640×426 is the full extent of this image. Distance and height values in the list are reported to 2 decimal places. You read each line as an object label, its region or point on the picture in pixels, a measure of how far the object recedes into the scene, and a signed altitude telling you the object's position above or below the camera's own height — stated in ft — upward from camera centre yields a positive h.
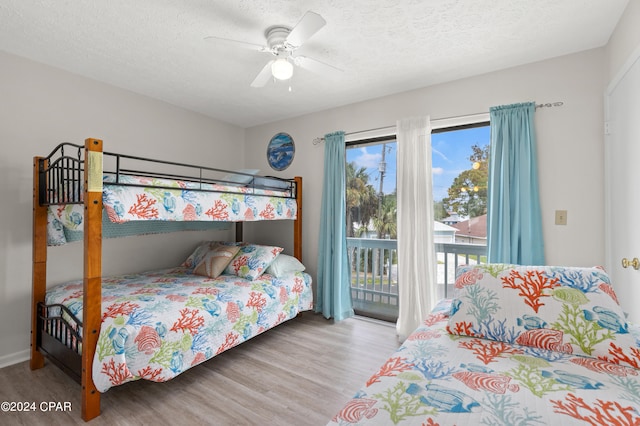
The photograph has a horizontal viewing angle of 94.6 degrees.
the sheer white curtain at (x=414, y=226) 9.15 -0.32
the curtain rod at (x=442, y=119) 7.55 +2.98
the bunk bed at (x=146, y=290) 5.78 -1.99
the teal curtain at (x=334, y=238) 10.80 -0.84
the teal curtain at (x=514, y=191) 7.60 +0.68
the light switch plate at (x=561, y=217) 7.43 -0.01
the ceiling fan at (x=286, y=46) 5.29 +3.44
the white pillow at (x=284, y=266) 10.14 -1.81
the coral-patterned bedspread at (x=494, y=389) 2.71 -1.84
